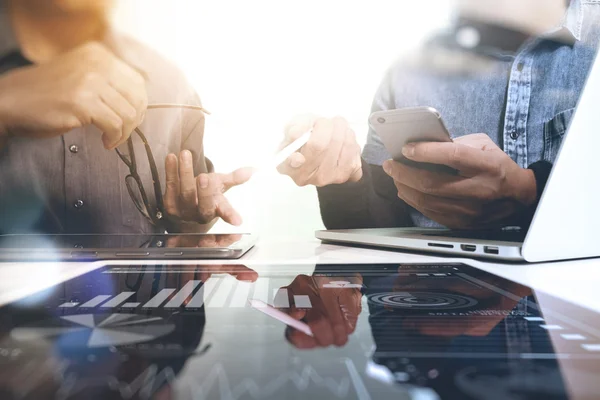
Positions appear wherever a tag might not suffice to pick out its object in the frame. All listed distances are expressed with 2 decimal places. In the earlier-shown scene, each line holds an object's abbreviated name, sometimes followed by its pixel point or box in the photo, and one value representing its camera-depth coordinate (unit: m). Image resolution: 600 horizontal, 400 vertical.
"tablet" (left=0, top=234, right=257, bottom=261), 0.81
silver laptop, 0.71
